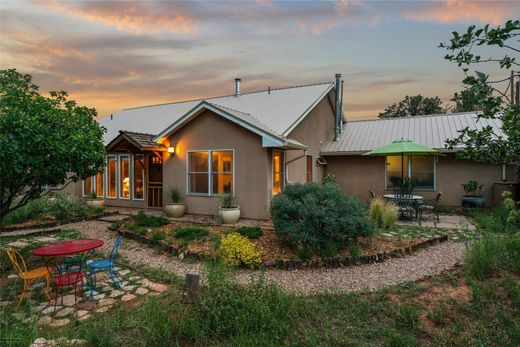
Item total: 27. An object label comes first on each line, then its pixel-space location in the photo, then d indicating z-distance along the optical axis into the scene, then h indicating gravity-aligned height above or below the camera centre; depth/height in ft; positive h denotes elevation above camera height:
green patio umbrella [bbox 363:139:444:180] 31.78 +2.90
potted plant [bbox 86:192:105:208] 42.45 -3.79
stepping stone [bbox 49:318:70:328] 12.06 -6.40
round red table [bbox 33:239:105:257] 14.33 -3.92
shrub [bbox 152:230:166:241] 24.12 -5.24
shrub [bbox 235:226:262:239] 23.86 -4.94
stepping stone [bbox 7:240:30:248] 23.70 -5.83
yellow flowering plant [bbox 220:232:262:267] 18.69 -5.26
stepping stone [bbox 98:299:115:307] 13.89 -6.35
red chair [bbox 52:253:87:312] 13.61 -5.16
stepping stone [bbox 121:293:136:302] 14.35 -6.31
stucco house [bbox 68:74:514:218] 33.55 +2.86
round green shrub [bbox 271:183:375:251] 20.02 -3.18
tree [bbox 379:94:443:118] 110.83 +27.83
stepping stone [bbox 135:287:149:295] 15.05 -6.29
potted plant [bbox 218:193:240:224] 30.83 -3.86
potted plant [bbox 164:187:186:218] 34.95 -3.70
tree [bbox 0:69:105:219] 15.35 +2.19
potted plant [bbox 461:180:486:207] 37.65 -3.13
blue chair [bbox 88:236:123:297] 15.67 -5.64
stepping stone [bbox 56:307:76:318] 12.95 -6.40
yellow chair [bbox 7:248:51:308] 13.75 -4.93
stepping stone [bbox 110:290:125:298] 14.77 -6.31
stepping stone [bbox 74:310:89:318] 12.85 -6.38
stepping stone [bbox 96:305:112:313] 13.15 -6.35
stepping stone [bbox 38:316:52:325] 12.21 -6.39
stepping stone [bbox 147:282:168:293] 15.34 -6.26
